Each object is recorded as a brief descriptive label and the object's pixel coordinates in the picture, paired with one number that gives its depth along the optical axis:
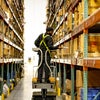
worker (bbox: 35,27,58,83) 6.25
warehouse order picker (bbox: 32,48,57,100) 5.97
